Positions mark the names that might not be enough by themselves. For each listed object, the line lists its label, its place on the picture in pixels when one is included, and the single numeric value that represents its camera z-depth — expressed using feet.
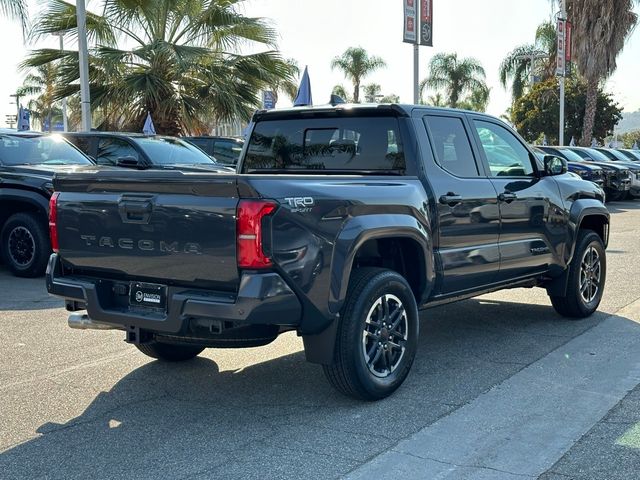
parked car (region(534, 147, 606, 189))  71.11
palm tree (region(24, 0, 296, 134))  59.52
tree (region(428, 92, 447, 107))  163.53
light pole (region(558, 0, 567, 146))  103.64
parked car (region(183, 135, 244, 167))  51.29
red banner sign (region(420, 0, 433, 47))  57.41
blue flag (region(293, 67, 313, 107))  46.94
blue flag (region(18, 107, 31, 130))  54.24
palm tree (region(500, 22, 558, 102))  136.26
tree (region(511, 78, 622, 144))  147.13
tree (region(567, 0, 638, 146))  106.63
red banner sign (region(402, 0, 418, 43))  56.39
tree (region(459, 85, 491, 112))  162.32
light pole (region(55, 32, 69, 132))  60.75
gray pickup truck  13.37
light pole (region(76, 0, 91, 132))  53.72
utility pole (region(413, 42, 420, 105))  58.18
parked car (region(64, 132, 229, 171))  36.63
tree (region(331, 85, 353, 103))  168.14
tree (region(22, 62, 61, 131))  60.54
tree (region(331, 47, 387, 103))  163.73
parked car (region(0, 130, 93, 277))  30.04
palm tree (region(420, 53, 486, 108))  159.02
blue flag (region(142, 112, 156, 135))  55.88
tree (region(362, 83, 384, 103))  171.42
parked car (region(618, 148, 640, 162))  93.08
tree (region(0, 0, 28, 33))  46.47
